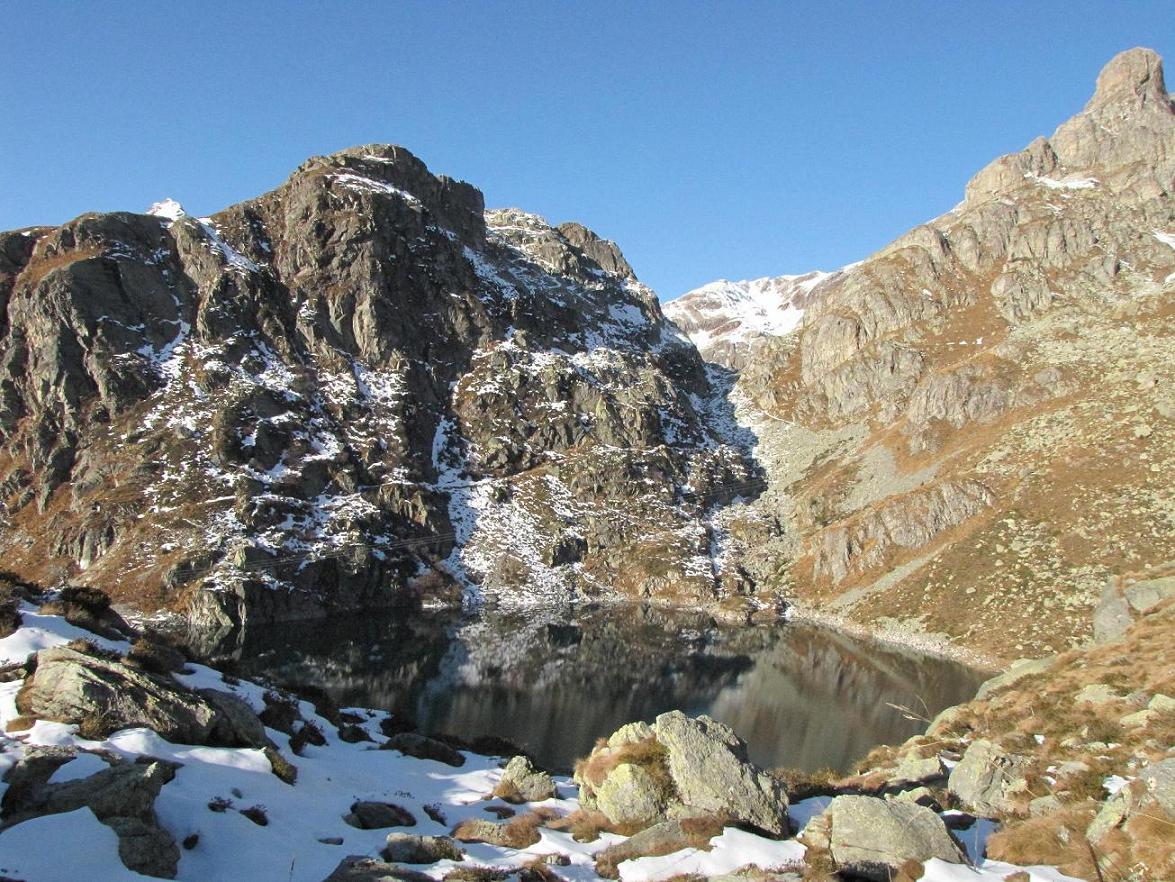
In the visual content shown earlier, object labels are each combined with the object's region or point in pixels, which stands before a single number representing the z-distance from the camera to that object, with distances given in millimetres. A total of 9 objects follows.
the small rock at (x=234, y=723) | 18859
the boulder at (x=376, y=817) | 16797
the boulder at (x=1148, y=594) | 35950
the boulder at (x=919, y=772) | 23266
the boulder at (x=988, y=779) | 18172
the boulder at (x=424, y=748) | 24719
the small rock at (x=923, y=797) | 18641
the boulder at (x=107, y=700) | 16656
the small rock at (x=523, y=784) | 20578
